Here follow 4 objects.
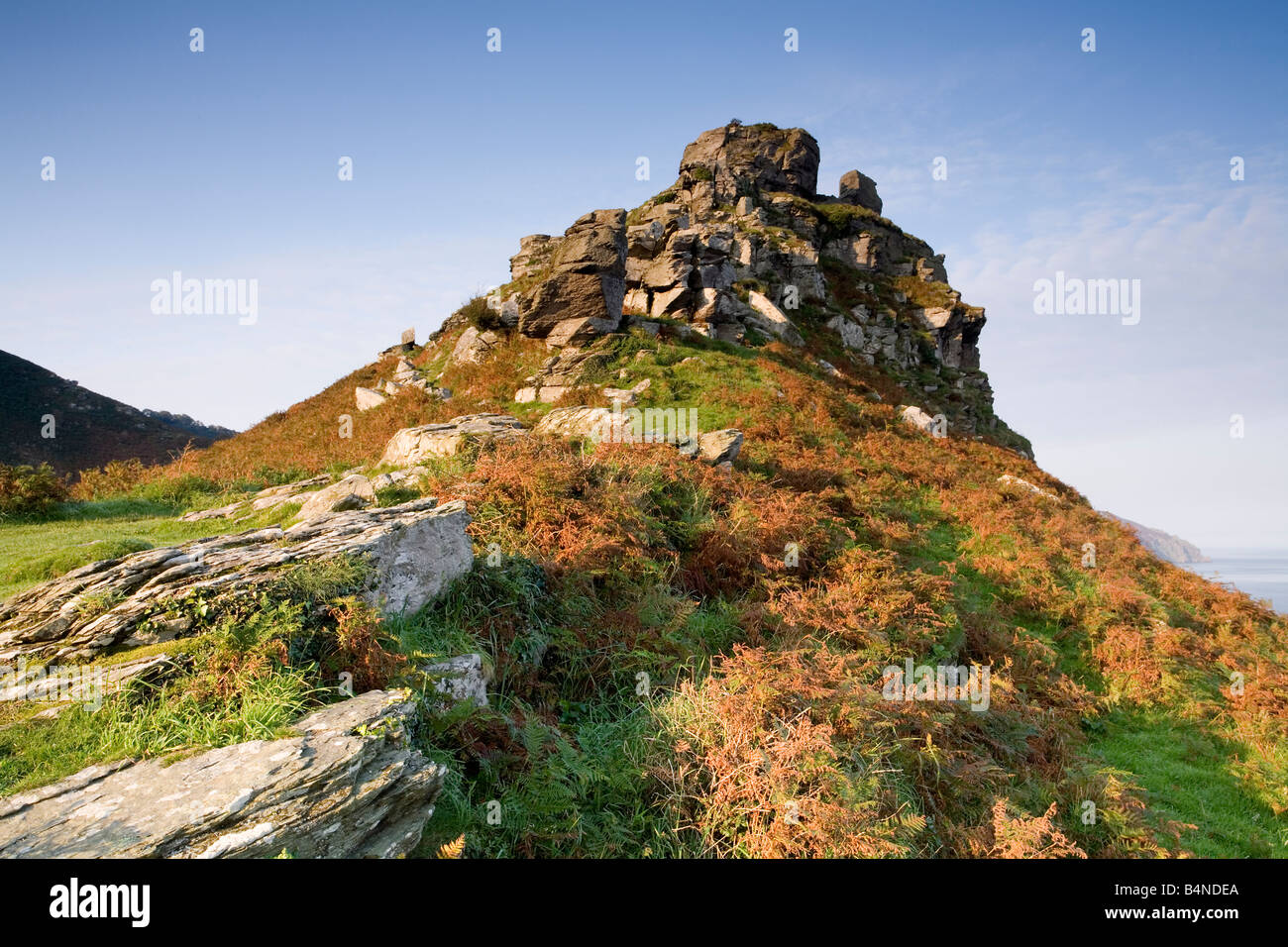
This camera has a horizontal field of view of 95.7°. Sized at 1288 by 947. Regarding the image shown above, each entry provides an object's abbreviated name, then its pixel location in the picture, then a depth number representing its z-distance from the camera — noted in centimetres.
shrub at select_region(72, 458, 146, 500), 1603
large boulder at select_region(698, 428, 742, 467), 1363
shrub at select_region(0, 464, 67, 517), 1297
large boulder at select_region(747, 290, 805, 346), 2817
